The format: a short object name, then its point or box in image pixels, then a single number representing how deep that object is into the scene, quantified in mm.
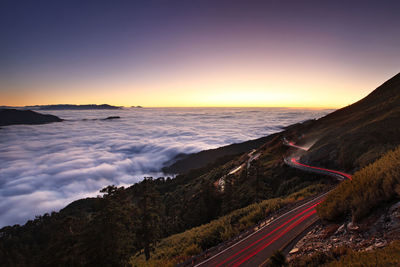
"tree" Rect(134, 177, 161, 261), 19453
